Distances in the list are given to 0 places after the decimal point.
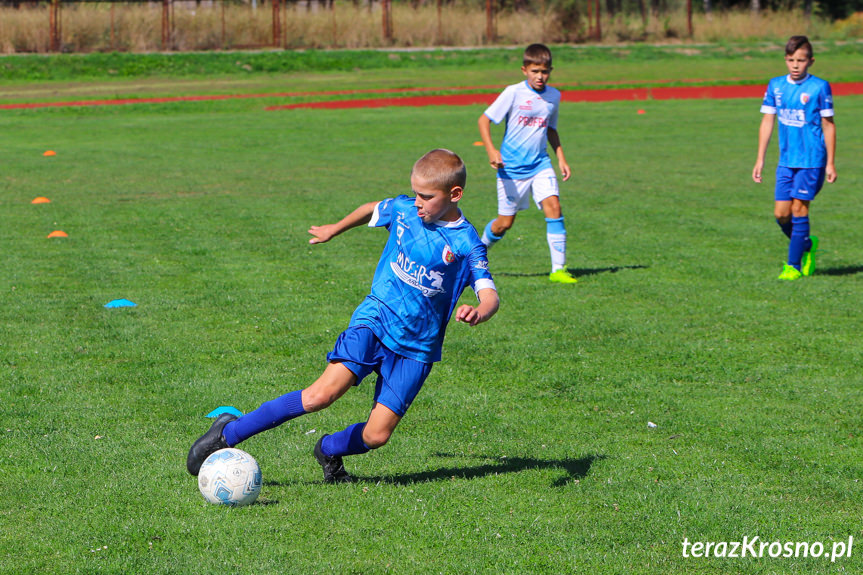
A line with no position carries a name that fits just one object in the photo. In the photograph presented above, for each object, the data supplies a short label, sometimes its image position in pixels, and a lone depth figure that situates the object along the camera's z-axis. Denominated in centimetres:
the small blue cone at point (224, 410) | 1333
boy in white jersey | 2200
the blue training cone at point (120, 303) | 1927
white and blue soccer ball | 1035
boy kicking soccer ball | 1056
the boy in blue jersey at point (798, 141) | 2125
